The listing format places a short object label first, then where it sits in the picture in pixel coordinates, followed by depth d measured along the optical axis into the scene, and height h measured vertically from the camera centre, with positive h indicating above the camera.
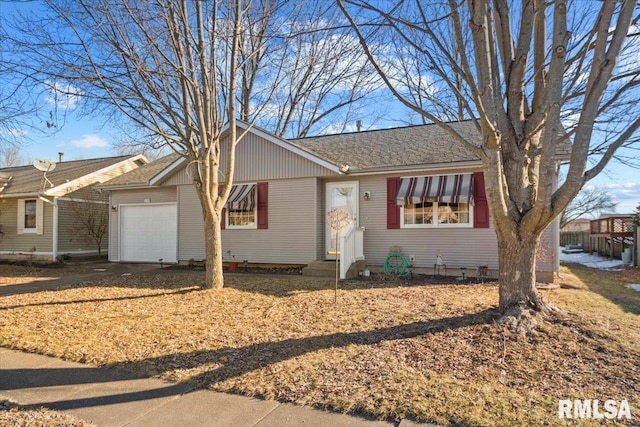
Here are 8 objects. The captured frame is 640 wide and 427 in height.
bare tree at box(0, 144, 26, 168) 28.72 +5.04
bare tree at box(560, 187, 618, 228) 25.19 +1.46
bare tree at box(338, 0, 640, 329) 4.34 +1.36
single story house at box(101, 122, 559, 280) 10.16 +0.67
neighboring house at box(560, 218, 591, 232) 37.24 +0.10
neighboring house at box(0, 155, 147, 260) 15.71 +0.71
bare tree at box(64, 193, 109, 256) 16.55 +0.40
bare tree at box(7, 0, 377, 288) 7.60 +3.18
